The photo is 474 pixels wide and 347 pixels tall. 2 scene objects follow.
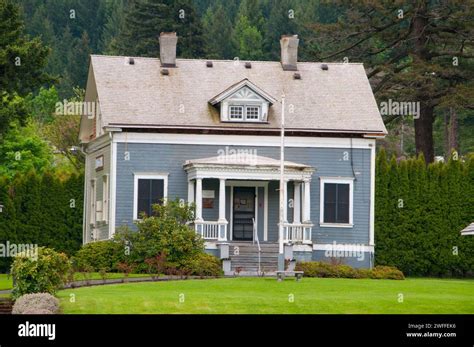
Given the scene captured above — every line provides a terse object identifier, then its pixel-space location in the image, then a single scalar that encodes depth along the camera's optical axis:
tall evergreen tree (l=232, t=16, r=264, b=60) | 116.50
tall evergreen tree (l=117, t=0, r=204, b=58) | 86.50
